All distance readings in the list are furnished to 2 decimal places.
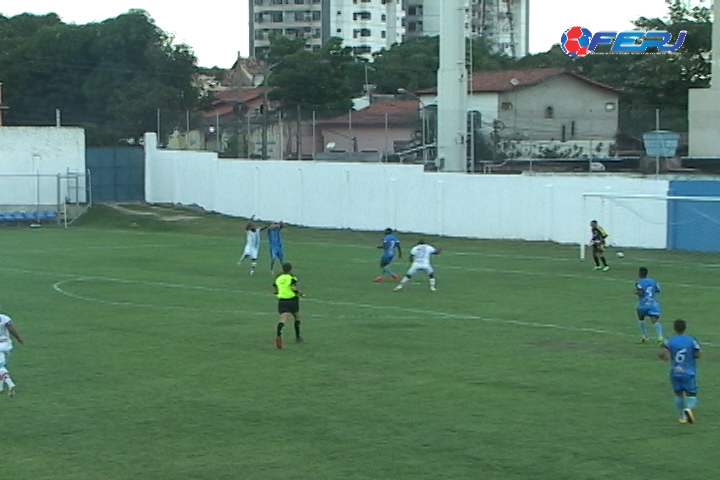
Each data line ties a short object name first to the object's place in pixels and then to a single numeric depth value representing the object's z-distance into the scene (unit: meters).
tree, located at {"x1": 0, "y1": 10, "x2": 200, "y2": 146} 94.31
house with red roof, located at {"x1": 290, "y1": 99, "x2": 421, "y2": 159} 71.73
